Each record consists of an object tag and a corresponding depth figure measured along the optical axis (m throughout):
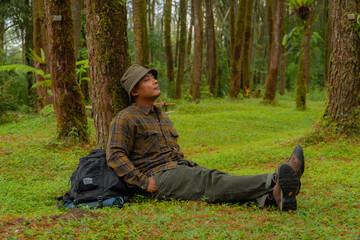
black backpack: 3.71
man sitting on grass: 3.56
